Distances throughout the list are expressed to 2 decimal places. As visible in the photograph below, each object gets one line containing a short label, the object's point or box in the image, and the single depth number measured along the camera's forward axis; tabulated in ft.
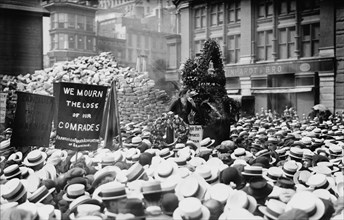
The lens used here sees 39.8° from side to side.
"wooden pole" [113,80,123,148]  24.76
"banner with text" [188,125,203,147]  26.84
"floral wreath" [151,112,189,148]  25.59
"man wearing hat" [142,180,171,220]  12.24
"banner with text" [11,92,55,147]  20.88
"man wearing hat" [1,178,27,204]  13.32
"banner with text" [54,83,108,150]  19.79
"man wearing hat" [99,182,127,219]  11.80
